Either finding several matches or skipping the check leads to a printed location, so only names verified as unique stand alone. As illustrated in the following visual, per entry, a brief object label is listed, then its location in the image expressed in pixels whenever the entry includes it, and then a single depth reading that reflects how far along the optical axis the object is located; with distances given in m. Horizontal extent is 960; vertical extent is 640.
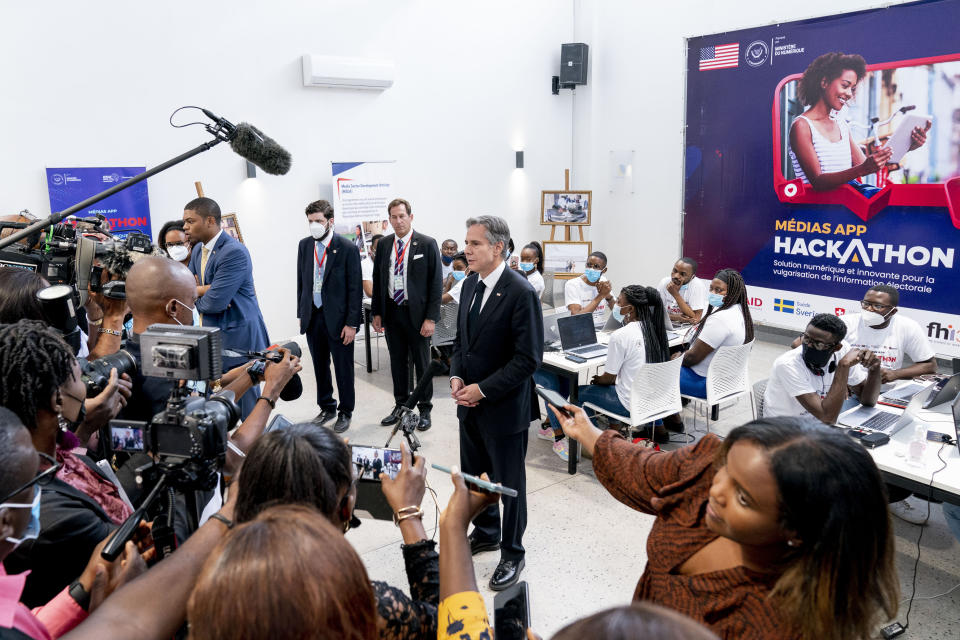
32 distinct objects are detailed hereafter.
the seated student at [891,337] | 4.35
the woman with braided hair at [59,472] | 1.43
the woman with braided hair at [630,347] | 4.31
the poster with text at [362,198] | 7.81
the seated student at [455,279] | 6.40
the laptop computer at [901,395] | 3.88
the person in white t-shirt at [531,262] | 6.54
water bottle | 3.04
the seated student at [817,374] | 3.47
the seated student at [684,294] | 6.02
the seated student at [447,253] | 7.53
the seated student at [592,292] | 6.09
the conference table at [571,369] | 4.45
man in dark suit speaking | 3.05
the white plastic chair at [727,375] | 4.65
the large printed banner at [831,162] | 6.38
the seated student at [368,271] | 7.00
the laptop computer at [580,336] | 4.91
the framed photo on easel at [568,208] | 9.38
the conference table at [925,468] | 2.86
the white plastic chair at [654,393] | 4.26
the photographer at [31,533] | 1.19
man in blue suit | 4.31
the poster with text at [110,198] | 6.14
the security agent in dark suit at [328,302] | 5.06
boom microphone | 2.34
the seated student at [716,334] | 4.75
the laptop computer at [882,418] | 3.47
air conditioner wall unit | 7.33
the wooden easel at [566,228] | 9.50
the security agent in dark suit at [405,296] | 5.16
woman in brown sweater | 1.16
